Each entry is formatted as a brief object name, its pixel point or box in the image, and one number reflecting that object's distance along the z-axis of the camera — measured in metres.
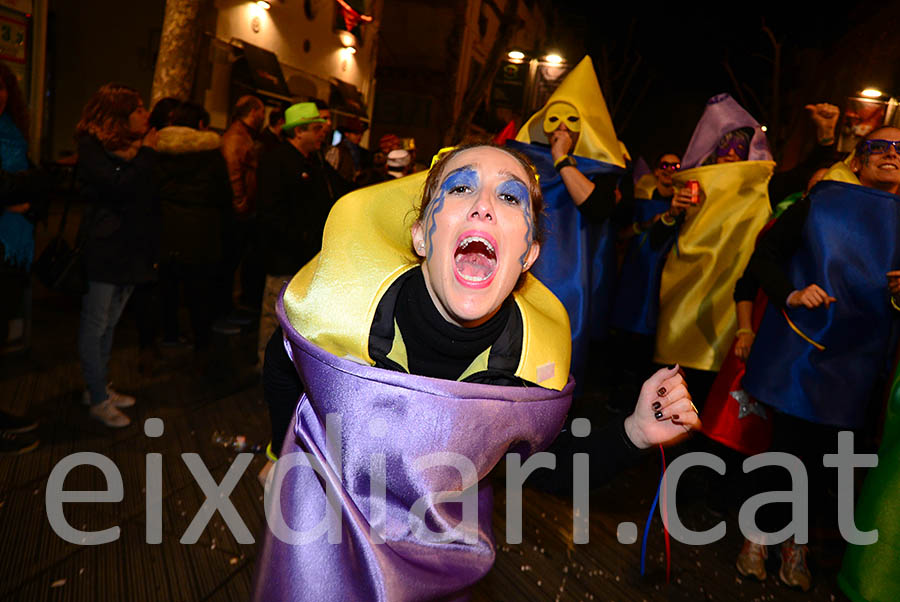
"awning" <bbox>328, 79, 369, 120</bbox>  14.53
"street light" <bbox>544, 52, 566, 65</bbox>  12.75
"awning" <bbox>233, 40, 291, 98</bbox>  10.59
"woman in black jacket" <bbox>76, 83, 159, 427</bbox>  3.14
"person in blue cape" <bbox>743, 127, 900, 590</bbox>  2.46
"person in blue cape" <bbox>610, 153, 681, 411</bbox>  4.57
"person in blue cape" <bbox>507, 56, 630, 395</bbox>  3.08
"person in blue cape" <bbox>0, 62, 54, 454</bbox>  2.91
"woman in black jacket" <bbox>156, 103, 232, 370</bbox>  3.92
